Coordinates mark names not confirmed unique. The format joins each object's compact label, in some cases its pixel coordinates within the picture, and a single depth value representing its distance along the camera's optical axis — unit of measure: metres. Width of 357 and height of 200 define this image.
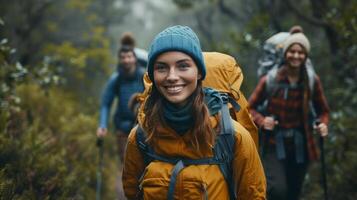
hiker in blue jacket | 7.48
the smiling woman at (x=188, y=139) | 3.18
